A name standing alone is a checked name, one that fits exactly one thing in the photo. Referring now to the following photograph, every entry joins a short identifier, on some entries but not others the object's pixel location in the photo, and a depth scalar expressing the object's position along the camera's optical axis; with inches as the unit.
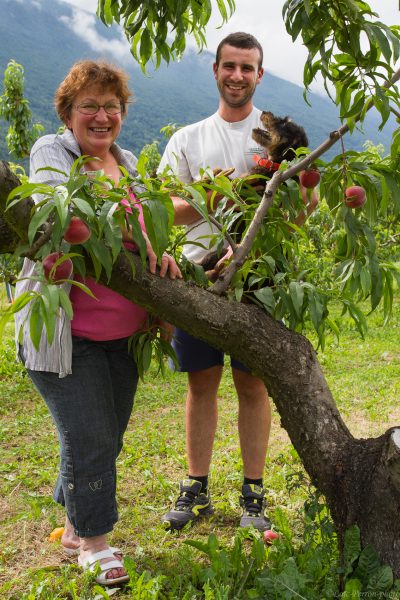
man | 101.9
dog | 91.0
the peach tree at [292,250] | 62.2
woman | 86.3
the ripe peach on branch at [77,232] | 60.6
